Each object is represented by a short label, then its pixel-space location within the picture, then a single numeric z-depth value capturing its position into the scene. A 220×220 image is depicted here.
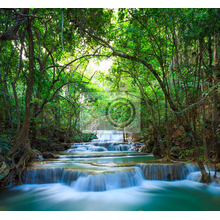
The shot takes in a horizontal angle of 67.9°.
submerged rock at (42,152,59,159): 8.53
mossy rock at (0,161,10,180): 4.67
